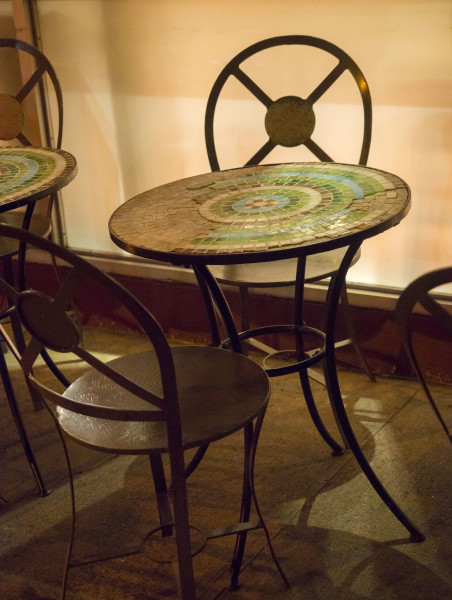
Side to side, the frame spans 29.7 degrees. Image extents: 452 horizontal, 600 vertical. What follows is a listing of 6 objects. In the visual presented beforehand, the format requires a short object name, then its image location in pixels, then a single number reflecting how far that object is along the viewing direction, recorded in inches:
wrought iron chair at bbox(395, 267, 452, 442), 48.9
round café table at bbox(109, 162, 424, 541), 71.8
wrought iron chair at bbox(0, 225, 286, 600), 58.2
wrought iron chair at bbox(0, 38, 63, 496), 101.2
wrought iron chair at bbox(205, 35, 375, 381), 95.1
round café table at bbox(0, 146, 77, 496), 90.4
